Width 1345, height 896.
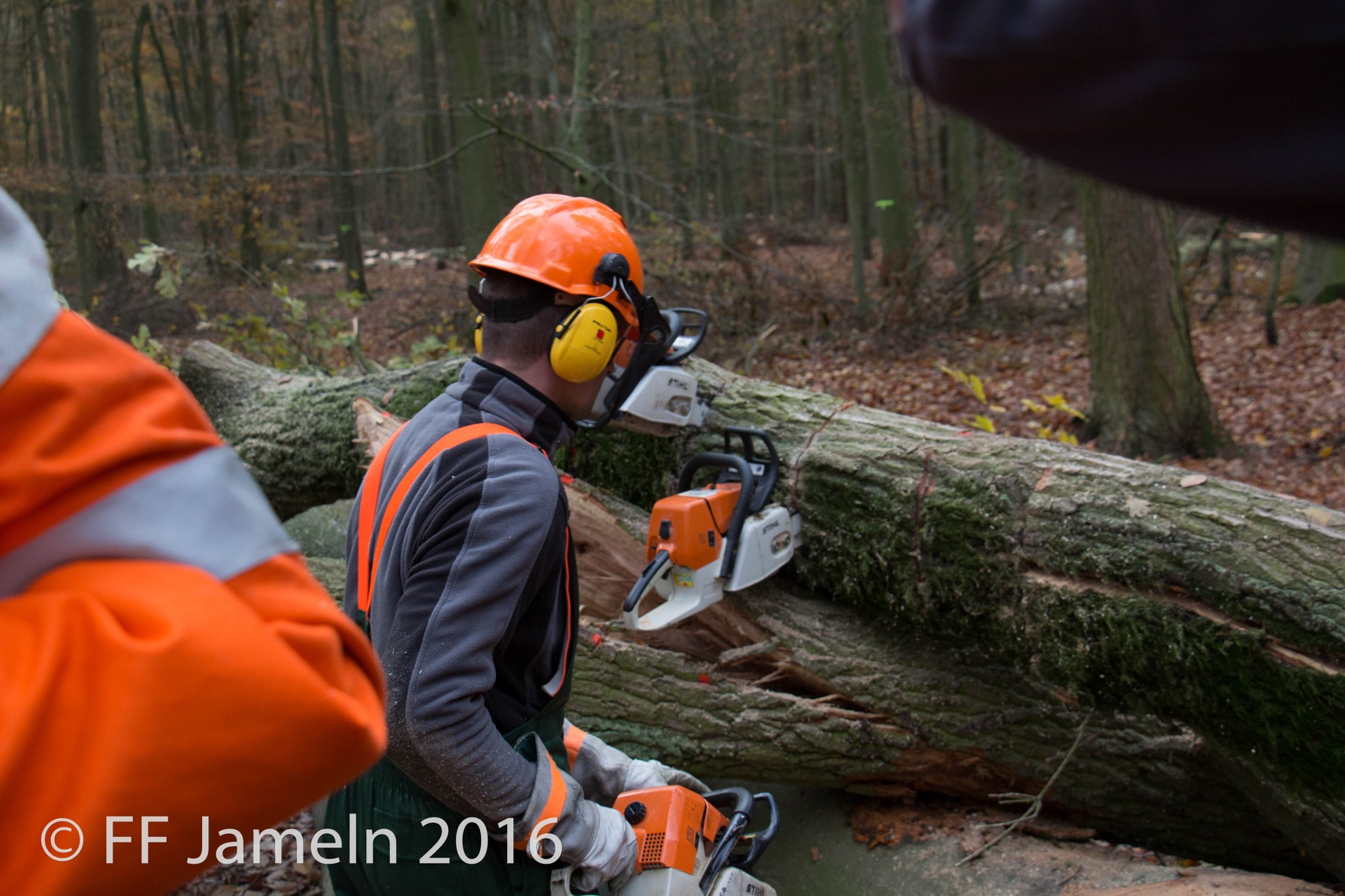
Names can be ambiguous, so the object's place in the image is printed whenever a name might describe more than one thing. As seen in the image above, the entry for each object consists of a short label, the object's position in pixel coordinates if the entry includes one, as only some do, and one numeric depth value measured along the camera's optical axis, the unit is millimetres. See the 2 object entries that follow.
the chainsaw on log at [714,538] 2840
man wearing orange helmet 1854
